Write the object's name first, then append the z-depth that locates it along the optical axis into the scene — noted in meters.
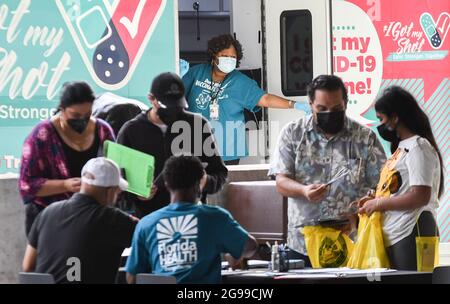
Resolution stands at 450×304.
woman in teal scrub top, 14.92
